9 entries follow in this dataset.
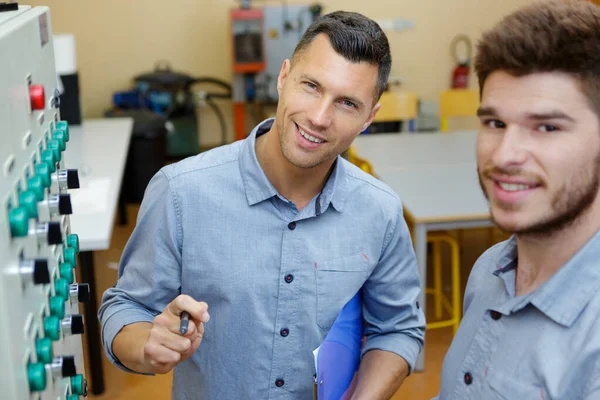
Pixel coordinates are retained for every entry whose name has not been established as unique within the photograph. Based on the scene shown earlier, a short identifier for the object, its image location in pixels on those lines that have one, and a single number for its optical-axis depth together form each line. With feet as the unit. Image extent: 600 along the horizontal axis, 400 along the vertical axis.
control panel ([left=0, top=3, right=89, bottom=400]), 2.46
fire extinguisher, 19.84
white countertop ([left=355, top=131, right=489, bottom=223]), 10.03
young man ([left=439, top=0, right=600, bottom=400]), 2.98
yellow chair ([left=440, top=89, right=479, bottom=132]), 15.33
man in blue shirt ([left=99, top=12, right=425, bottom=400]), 4.59
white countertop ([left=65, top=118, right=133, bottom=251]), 8.41
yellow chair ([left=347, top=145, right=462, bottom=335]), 10.75
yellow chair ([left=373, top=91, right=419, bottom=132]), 15.15
